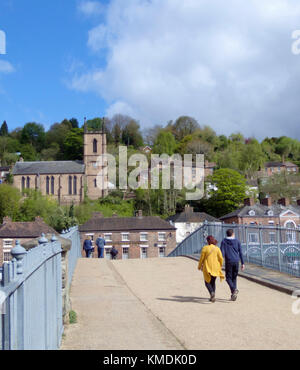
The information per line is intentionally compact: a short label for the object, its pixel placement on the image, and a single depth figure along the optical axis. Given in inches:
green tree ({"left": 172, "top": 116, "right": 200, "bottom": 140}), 4739.2
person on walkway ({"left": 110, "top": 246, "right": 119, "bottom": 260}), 1101.1
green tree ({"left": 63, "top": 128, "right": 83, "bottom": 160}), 4269.2
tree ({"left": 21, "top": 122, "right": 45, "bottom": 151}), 4889.3
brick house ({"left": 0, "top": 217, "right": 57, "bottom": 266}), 1932.8
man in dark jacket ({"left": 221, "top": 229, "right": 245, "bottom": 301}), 396.2
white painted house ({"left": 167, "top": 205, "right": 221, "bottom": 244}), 2480.3
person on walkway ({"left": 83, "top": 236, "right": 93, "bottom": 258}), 932.0
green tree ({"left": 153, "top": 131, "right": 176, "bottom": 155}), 3976.4
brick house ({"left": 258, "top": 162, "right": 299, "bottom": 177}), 4197.8
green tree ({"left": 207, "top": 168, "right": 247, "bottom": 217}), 2770.7
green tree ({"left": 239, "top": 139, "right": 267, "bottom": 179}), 3584.2
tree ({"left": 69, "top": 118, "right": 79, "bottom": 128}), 5324.8
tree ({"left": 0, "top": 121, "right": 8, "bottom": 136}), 5260.8
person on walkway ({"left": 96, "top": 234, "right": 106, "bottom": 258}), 971.3
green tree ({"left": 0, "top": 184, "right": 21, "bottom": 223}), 2822.3
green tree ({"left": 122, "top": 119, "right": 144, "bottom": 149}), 4576.8
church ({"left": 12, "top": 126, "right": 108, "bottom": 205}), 3341.5
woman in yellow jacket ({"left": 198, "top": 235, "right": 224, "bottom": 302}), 386.3
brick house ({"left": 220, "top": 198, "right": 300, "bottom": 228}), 2240.4
